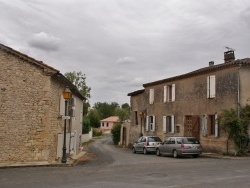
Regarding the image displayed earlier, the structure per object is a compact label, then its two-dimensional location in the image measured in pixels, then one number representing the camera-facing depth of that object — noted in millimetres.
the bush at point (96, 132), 82306
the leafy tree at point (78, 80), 68500
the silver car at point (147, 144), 27922
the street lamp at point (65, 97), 18781
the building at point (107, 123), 112156
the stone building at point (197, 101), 23141
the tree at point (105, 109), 127625
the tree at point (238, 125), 22234
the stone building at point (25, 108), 18234
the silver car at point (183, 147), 22562
